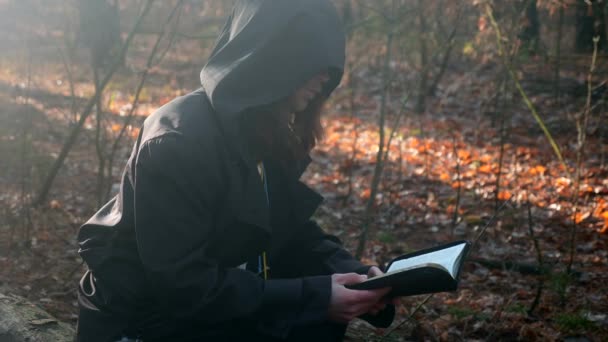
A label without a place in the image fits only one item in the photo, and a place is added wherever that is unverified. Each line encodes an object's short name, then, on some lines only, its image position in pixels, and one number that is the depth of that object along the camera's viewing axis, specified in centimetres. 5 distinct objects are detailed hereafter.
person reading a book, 234
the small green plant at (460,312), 456
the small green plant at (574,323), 435
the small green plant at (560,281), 441
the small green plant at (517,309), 457
